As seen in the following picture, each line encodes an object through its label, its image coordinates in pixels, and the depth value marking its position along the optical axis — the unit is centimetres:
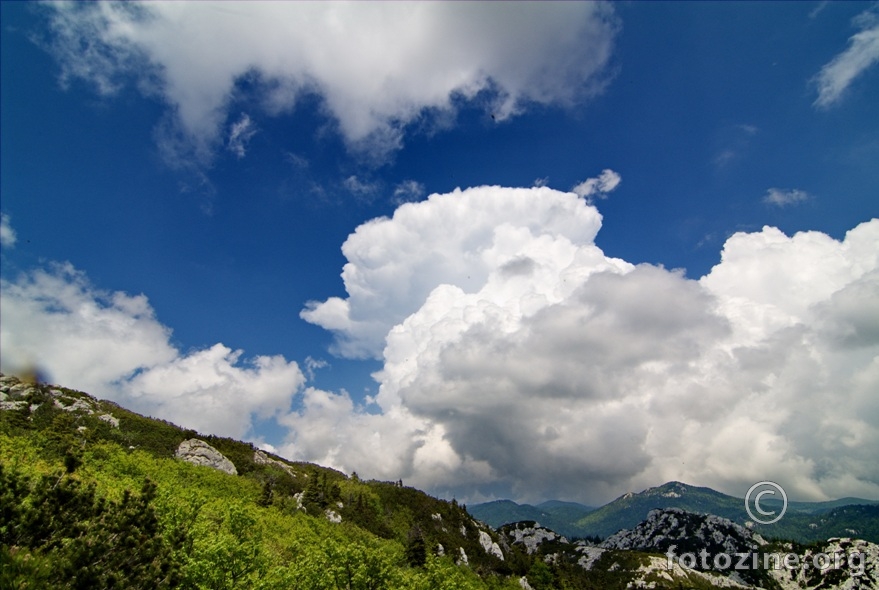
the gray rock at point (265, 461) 13625
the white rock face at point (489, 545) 16704
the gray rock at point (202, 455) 10200
